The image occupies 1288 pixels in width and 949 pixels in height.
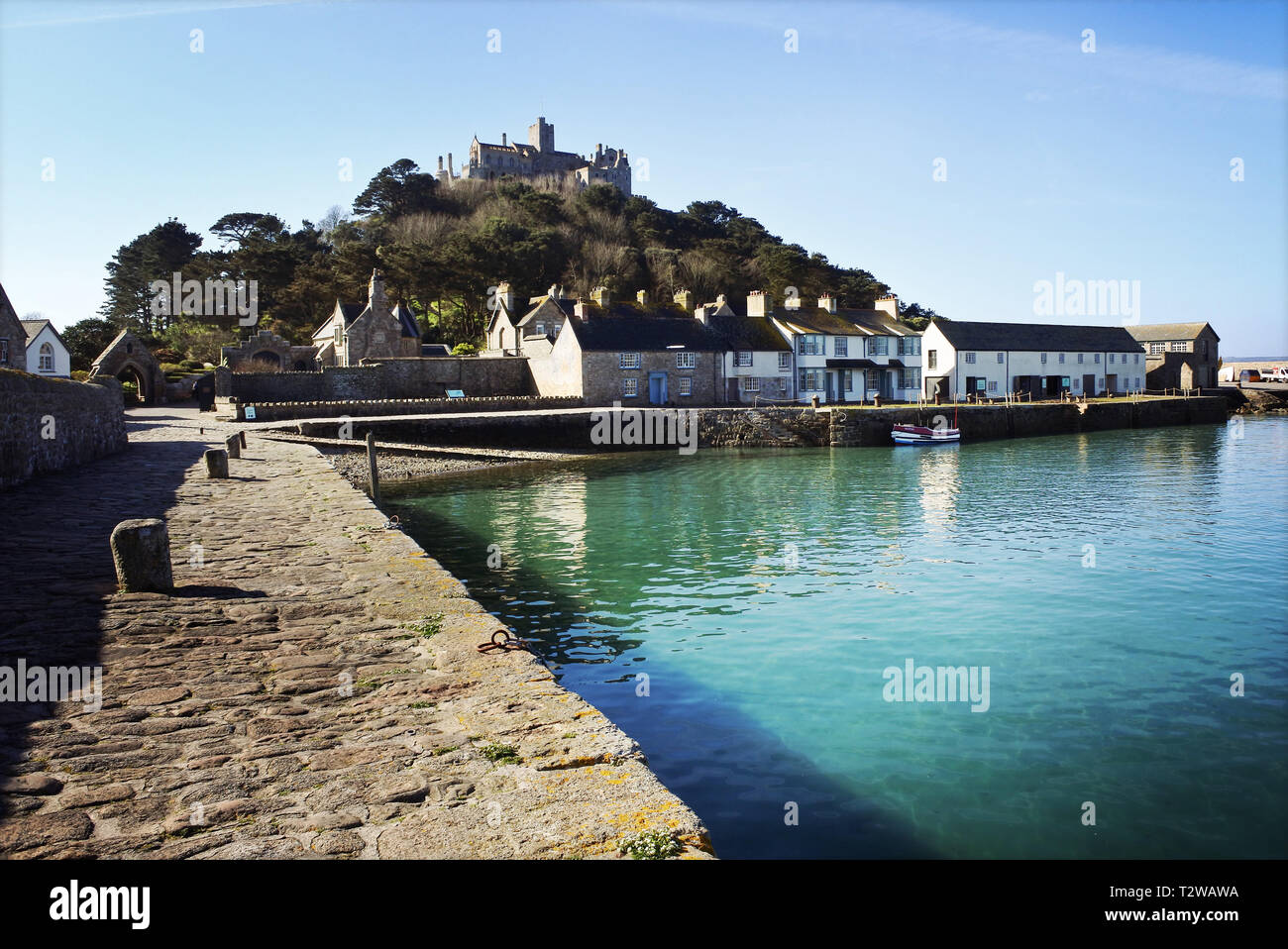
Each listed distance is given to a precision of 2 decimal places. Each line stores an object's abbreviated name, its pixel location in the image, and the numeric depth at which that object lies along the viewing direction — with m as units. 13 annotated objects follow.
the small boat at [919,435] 47.81
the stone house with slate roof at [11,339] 37.81
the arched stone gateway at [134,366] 51.19
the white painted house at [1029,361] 63.78
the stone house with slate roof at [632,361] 51.50
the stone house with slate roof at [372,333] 55.59
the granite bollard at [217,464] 18.05
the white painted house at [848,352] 58.00
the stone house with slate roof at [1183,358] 81.12
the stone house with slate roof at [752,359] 55.94
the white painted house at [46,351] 48.28
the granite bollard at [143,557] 7.94
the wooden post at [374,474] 24.17
